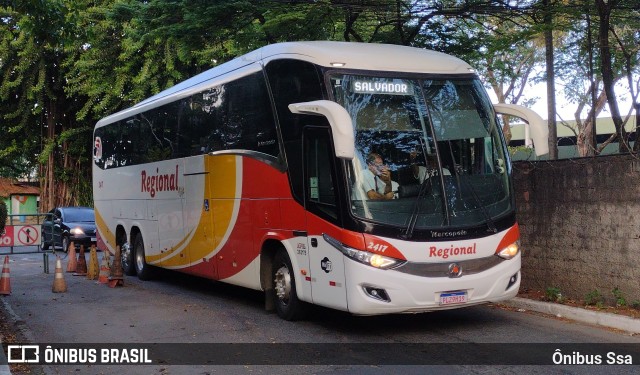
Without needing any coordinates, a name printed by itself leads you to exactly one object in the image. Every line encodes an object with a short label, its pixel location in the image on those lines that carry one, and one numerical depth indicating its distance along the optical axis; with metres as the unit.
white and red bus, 8.80
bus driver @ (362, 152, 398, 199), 8.95
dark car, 25.12
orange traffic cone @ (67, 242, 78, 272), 18.59
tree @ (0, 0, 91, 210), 32.28
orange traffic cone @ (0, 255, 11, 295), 14.12
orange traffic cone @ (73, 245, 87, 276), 17.95
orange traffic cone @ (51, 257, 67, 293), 14.49
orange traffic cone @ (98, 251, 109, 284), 16.05
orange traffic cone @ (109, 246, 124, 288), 15.24
